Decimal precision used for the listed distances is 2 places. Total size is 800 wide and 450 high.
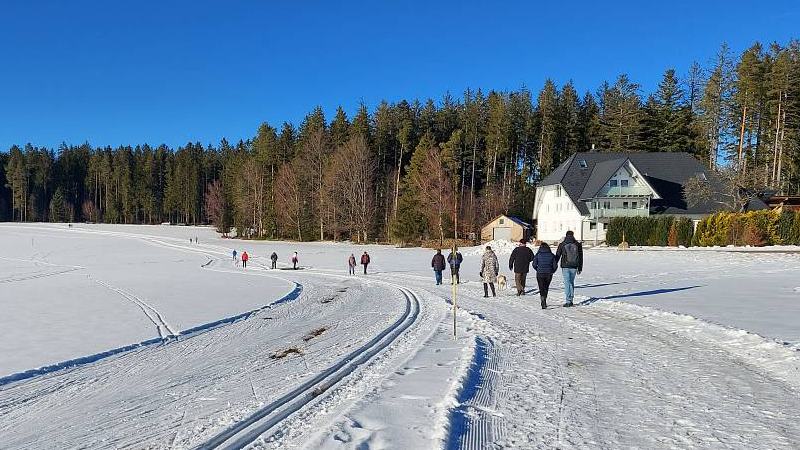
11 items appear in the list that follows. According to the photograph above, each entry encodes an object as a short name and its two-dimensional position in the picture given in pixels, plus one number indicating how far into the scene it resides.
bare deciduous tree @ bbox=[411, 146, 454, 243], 56.38
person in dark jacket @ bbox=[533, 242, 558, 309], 13.43
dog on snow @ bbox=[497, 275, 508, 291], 17.88
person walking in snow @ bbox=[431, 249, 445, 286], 21.67
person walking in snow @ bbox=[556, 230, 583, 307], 13.44
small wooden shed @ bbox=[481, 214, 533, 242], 55.34
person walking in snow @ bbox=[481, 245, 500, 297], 16.28
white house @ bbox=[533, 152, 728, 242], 49.41
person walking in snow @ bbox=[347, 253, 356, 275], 29.73
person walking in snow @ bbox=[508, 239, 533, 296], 16.06
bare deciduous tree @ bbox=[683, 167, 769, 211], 42.25
